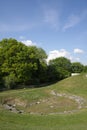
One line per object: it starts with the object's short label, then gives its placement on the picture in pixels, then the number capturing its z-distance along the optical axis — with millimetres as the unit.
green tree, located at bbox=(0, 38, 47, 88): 26817
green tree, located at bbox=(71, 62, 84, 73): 59342
